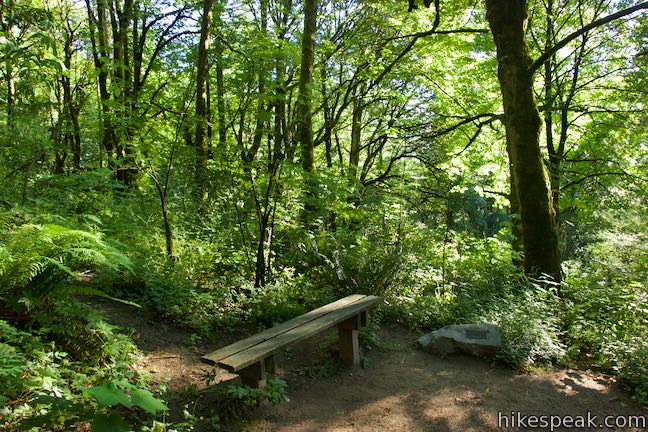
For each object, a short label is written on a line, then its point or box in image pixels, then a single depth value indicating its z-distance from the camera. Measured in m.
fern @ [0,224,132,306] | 3.23
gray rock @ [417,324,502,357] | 5.14
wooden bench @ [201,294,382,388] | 3.20
